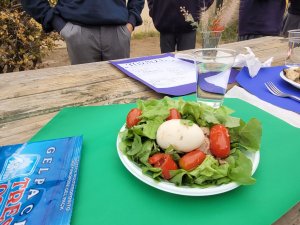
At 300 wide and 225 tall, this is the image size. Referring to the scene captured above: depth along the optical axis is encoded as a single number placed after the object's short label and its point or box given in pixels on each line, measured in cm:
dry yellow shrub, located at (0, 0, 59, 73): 252
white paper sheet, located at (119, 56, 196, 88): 107
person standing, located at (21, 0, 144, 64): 173
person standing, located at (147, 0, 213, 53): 230
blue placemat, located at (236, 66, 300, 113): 92
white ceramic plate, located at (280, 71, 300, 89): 97
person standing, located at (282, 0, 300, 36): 258
